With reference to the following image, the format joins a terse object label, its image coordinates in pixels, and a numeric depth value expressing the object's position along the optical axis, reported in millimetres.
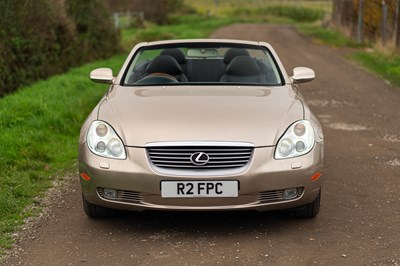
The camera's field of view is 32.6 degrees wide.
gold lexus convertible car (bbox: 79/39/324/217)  4832
